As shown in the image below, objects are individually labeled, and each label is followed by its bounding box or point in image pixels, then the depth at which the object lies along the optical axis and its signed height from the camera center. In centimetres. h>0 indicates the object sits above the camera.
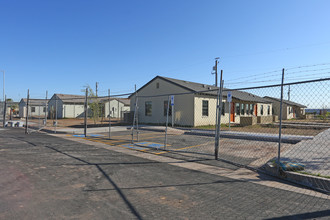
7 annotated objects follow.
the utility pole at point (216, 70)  2880 +636
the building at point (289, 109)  3867 +137
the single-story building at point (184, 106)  2102 +90
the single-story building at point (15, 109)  6883 +40
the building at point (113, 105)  4409 +158
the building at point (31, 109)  4906 +44
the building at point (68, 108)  4225 +78
